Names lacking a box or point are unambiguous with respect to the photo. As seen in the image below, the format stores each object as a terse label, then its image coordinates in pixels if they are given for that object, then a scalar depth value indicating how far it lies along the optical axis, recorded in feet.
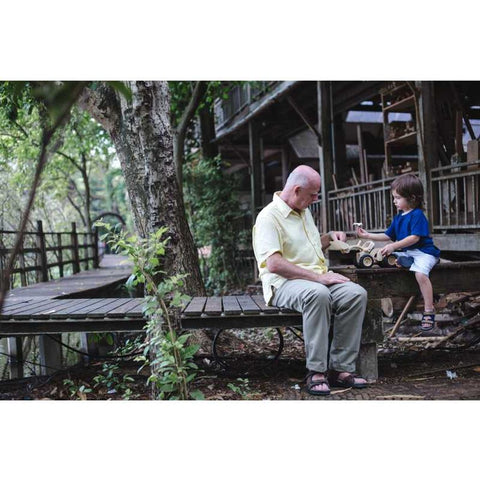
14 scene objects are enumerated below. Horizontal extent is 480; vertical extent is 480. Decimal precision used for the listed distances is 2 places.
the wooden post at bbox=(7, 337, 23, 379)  18.13
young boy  12.91
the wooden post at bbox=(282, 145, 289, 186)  47.57
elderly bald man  10.90
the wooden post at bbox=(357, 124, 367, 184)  28.53
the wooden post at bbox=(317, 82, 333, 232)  28.32
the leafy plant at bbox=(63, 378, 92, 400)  12.50
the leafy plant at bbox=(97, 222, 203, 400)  9.61
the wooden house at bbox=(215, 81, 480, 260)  20.03
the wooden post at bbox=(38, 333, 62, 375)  16.94
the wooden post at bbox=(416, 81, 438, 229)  20.70
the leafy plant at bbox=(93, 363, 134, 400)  12.97
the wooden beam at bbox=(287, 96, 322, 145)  28.35
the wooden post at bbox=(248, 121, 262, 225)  39.32
